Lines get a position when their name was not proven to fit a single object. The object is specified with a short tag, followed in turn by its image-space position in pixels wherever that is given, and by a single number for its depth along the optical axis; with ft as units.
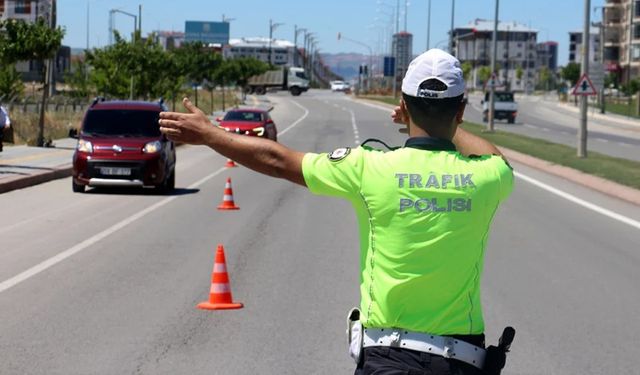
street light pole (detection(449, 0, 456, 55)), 238.07
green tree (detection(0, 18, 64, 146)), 106.63
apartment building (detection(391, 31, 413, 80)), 420.44
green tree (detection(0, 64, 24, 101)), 183.32
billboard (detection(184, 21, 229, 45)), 536.42
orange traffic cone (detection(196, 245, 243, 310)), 34.99
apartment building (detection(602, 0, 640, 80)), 526.57
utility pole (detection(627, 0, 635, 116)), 527.15
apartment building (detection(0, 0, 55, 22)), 385.29
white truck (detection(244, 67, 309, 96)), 491.31
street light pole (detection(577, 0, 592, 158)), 112.68
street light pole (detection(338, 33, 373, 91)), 625.82
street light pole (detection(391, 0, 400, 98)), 359.29
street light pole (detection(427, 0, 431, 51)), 293.72
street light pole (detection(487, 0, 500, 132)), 179.38
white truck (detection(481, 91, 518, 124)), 263.90
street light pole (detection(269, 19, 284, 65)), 538.88
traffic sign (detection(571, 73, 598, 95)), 115.55
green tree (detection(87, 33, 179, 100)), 176.76
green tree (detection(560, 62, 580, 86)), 553.64
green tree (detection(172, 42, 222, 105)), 265.13
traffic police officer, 12.71
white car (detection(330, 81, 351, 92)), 619.26
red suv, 76.33
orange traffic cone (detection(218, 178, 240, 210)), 66.38
